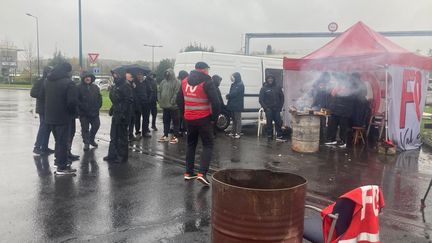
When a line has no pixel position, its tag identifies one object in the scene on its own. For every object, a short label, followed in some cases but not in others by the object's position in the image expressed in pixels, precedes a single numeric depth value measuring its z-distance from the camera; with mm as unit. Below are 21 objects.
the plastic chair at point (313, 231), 3227
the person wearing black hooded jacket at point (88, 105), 8820
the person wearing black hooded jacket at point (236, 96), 11289
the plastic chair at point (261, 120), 12155
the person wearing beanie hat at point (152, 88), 11430
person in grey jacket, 10477
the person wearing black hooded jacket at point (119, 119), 7945
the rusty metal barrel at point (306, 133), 9633
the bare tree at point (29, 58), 61578
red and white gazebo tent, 9539
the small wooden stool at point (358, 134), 10828
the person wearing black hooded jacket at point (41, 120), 8328
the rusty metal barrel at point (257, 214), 2764
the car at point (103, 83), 42734
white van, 11812
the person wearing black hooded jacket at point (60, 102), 6723
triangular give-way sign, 20141
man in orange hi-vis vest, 6281
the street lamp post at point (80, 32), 23000
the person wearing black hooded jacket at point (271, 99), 10922
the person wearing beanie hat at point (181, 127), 10883
